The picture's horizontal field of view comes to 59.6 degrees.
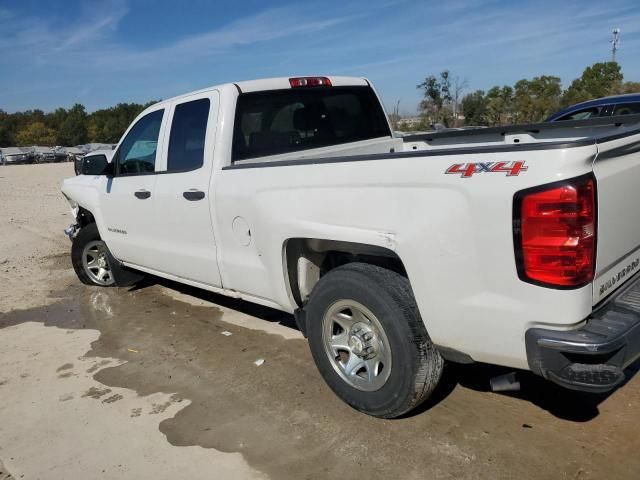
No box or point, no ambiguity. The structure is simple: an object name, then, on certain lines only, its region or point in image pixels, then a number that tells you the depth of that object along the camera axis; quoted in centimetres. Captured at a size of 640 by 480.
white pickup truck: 237
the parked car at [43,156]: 5415
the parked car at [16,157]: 5128
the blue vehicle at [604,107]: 895
